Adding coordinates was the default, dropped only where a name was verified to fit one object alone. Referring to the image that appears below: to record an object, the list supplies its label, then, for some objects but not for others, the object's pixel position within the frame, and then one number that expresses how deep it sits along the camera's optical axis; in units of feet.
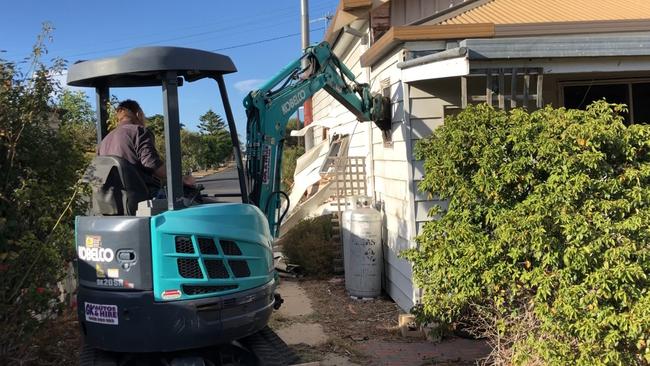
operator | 12.28
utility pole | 63.98
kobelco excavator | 10.75
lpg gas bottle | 24.35
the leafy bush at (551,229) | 12.42
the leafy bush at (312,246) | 29.07
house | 17.75
